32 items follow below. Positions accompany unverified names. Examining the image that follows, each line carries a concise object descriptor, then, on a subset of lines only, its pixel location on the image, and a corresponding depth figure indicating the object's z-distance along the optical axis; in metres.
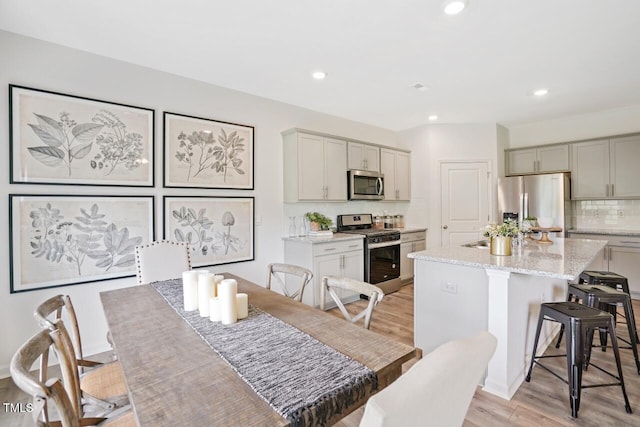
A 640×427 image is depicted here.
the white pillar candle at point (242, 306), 1.47
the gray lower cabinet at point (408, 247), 4.79
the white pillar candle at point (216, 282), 1.58
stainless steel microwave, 4.50
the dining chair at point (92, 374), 1.32
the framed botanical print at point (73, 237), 2.41
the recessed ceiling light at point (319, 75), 3.13
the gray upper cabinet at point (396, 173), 5.05
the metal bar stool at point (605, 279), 2.75
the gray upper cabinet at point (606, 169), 4.24
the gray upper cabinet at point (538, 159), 4.78
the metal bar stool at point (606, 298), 2.31
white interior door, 5.09
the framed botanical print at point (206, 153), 3.12
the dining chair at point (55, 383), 0.79
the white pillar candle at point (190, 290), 1.59
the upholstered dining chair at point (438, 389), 0.59
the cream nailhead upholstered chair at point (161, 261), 2.43
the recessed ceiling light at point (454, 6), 2.05
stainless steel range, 4.25
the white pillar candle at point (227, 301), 1.41
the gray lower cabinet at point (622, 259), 4.07
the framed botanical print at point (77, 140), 2.41
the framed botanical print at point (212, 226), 3.14
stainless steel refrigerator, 4.41
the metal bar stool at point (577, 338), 1.89
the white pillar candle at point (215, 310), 1.44
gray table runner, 0.86
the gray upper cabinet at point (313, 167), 3.88
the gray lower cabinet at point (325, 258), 3.69
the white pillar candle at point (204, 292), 1.51
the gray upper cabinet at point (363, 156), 4.52
